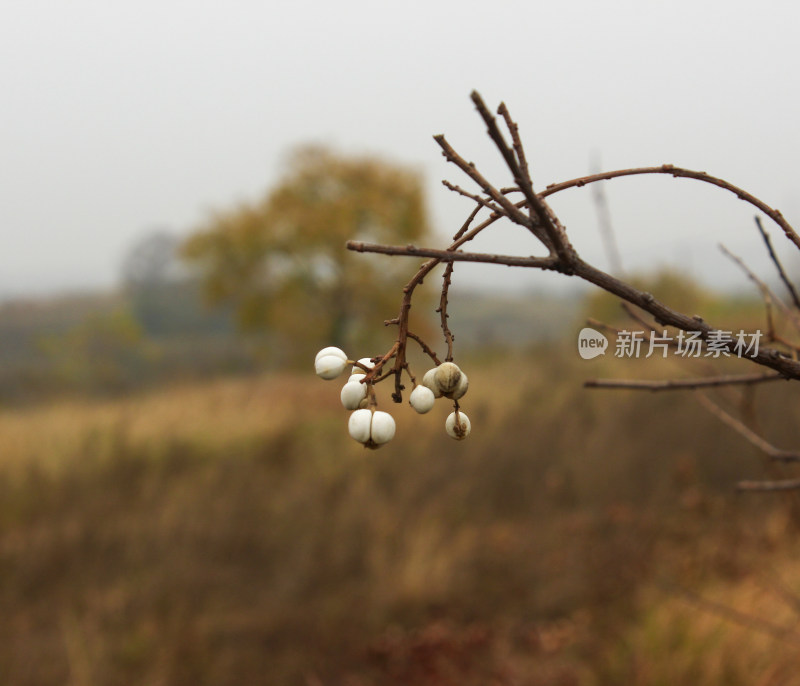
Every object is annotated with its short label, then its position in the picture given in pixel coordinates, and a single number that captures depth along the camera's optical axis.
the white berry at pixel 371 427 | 0.28
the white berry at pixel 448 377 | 0.28
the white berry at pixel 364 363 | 0.29
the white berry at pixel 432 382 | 0.28
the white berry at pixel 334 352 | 0.29
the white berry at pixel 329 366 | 0.29
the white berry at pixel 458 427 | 0.29
